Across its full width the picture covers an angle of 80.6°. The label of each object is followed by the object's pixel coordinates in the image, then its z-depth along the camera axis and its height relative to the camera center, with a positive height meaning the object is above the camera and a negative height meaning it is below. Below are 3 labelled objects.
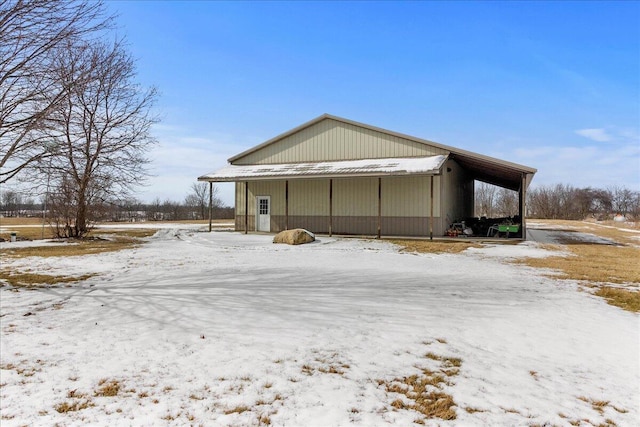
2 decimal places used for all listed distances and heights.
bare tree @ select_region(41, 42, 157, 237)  18.55 +2.41
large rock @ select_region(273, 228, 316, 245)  15.21 -0.77
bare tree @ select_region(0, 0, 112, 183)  5.29 +2.28
